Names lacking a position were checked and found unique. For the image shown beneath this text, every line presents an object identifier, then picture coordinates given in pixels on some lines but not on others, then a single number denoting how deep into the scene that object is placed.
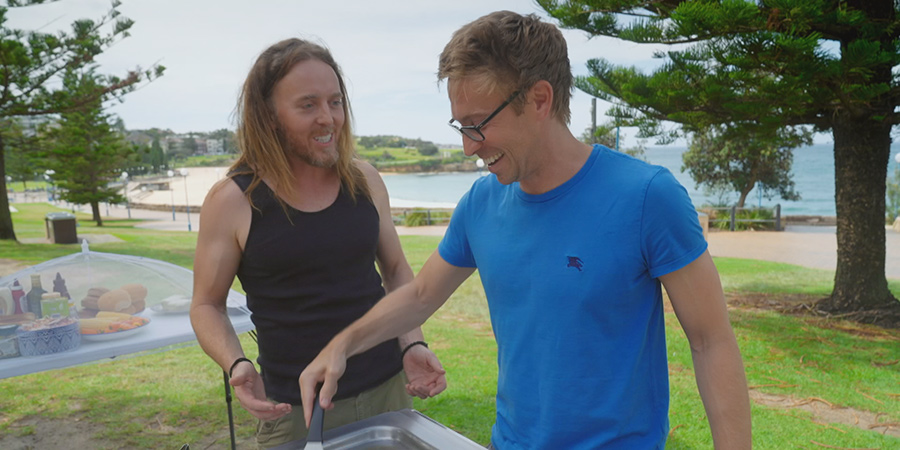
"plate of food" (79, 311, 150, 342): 2.54
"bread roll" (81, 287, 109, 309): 2.79
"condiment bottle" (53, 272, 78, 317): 2.80
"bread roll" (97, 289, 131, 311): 2.79
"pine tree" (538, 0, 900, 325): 4.94
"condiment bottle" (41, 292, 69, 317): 2.59
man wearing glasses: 0.98
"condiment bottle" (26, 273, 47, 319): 2.69
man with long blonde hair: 1.56
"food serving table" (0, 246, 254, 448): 2.40
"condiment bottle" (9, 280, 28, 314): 2.68
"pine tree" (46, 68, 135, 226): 20.97
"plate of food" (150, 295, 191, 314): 2.88
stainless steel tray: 1.21
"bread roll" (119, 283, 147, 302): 2.90
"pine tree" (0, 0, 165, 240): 11.41
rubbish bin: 14.26
